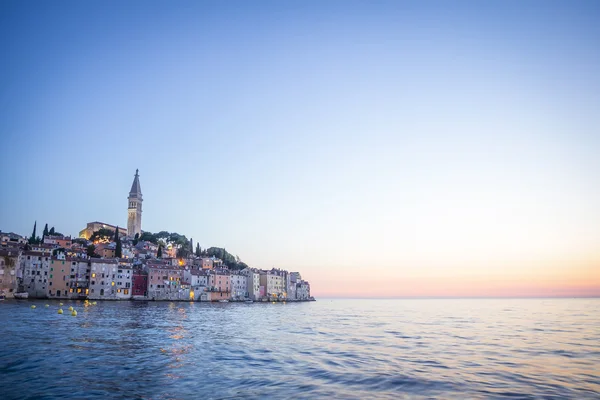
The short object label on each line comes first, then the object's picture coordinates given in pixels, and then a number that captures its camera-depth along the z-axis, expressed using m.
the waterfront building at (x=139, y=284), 113.50
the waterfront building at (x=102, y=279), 104.19
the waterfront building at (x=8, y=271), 85.62
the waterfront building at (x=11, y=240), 107.32
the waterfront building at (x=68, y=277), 97.50
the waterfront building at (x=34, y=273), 93.50
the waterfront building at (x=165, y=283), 116.38
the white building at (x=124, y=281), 109.19
